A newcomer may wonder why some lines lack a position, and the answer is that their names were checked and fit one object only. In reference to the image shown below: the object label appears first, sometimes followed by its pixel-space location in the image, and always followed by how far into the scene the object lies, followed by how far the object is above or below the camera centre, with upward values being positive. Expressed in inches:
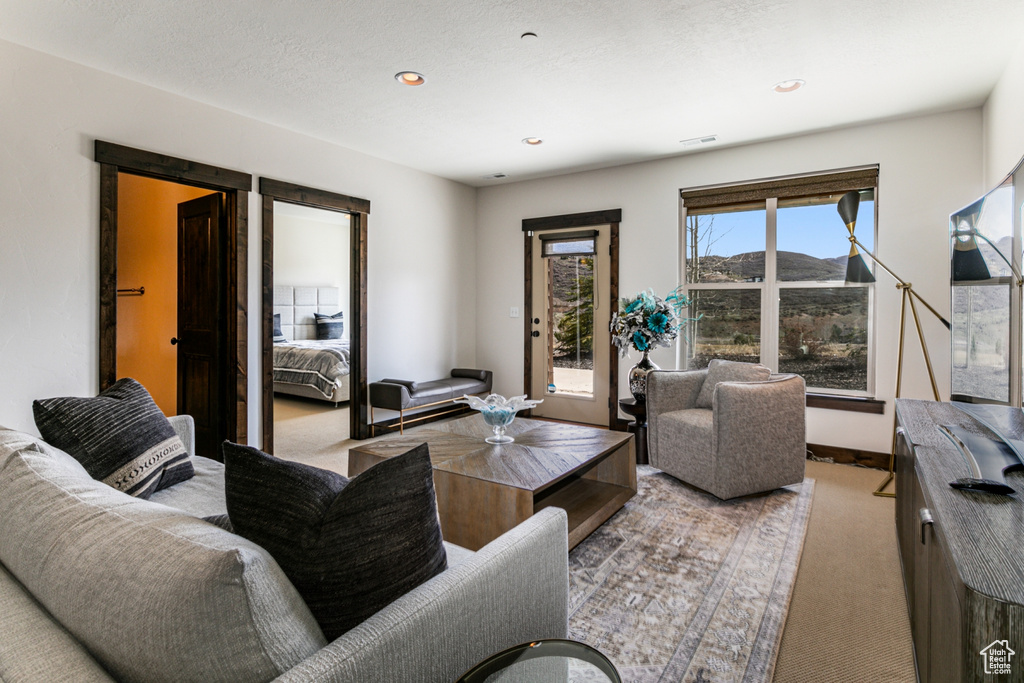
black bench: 185.0 -19.7
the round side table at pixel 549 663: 34.1 -21.6
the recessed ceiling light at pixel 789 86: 127.2 +62.1
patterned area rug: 68.7 -40.2
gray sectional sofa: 26.7 -15.4
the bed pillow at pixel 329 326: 318.3 +7.2
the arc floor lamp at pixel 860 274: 133.4 +18.5
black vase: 159.8 -12.2
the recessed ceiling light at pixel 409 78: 124.0 +62.0
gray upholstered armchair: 121.9 -23.7
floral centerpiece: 158.1 +3.0
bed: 243.4 -9.7
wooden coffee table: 87.0 -23.8
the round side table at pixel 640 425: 156.7 -26.3
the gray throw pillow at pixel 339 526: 34.1 -12.8
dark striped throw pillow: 70.0 -13.9
